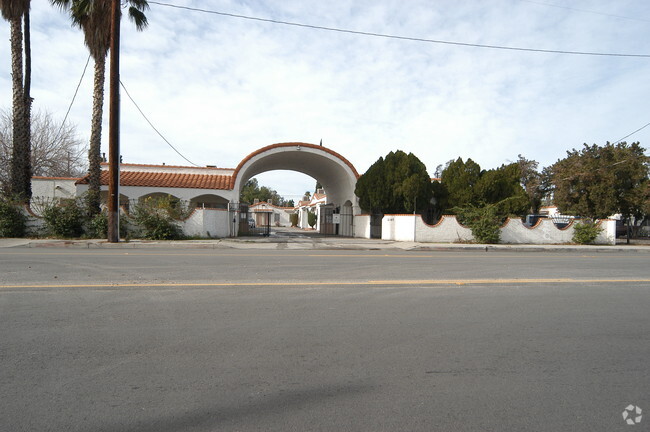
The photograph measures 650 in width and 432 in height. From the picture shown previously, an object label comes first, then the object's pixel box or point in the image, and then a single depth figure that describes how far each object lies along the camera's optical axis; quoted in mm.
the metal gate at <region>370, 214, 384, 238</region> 26845
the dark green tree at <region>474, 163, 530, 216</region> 24000
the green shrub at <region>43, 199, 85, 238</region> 19578
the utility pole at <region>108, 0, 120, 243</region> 17734
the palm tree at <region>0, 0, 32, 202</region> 19875
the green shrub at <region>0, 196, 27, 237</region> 19375
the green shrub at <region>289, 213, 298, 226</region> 61438
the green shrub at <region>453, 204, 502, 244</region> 21906
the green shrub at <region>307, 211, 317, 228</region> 49075
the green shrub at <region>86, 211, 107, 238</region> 19641
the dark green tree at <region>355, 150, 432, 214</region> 23938
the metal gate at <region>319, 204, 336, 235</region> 34219
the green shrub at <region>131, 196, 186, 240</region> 20297
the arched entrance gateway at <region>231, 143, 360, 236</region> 25531
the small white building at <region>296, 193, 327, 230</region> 46431
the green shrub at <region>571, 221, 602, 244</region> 23016
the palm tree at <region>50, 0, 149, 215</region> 19766
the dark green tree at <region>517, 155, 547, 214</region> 40938
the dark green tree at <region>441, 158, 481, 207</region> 24672
